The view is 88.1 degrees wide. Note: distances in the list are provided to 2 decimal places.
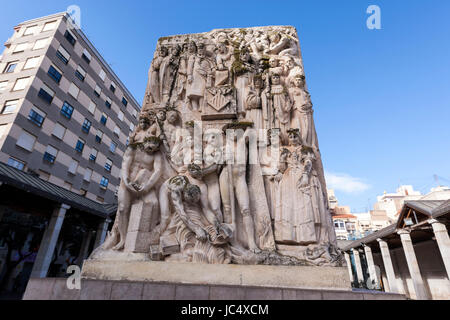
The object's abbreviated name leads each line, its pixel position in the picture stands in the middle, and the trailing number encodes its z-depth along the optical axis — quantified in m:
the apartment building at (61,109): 19.72
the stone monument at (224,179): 3.77
